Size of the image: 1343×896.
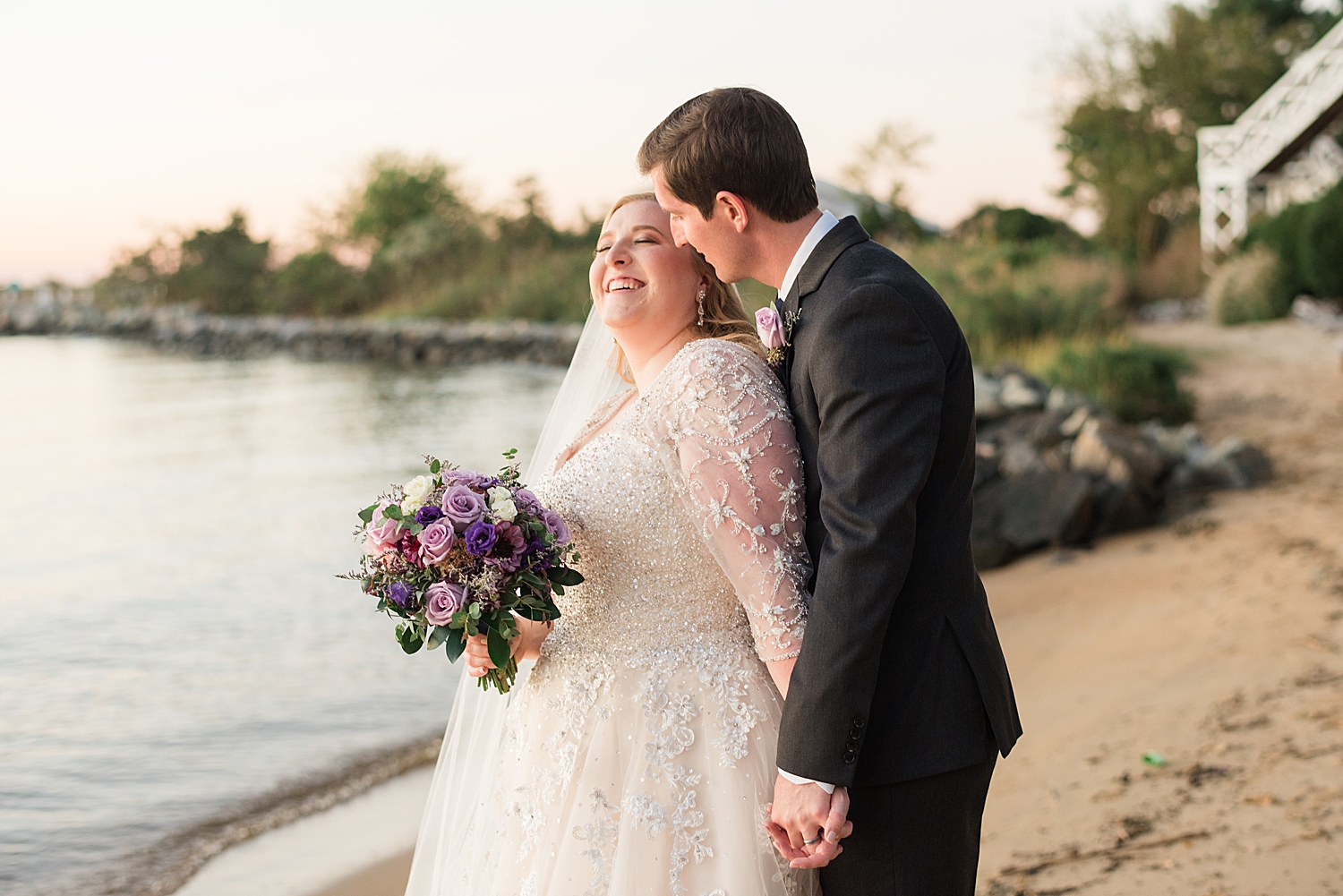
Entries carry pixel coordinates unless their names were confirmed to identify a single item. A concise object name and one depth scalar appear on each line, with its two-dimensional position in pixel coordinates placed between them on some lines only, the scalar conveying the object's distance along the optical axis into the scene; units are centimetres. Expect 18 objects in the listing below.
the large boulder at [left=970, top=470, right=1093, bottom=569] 803
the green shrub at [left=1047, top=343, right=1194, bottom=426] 1097
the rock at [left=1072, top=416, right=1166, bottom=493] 834
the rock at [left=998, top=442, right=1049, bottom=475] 848
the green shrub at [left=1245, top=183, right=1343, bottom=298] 1574
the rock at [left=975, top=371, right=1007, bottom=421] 1007
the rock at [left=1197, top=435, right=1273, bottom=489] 866
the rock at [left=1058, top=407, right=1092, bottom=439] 935
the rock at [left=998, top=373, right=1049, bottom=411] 1027
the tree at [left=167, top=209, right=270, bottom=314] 4722
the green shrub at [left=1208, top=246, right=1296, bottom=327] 1634
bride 213
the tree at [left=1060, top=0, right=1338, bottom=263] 2694
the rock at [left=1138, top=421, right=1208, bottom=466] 908
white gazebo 2189
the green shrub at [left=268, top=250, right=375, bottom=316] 4284
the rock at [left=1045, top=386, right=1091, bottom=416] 1016
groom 187
